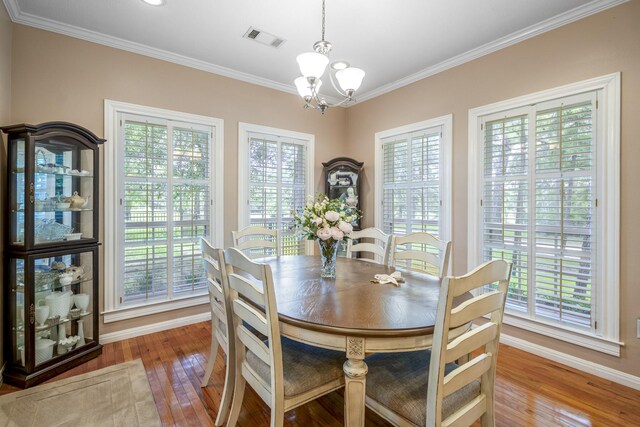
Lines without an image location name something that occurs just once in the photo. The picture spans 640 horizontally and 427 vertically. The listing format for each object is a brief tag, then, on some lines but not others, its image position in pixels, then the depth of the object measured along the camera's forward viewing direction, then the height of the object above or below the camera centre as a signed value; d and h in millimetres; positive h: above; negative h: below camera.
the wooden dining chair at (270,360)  1342 -750
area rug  1844 -1223
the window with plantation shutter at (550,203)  2352 +79
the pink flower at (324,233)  1960 -134
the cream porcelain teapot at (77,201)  2525 +85
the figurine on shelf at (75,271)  2531 -491
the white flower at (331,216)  1977 -27
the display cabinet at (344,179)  4172 +440
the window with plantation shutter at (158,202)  2898 +91
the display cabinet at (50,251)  2213 -302
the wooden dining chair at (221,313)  1718 -612
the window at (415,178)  3363 +393
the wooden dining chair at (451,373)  1131 -698
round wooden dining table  1279 -465
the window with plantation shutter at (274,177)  3641 +423
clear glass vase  2051 -295
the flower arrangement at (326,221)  1977 -60
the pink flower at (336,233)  1964 -135
